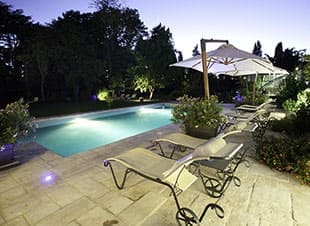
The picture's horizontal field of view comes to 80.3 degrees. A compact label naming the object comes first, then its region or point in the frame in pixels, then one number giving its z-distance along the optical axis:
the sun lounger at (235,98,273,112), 6.45
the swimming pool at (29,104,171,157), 5.98
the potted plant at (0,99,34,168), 3.19
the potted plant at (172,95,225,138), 3.89
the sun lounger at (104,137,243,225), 1.89
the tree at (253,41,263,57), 27.41
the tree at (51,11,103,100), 12.65
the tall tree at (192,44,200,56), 27.57
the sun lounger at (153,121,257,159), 3.07
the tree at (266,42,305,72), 15.86
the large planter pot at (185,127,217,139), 3.90
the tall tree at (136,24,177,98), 15.51
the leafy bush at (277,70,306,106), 9.00
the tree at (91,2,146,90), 15.80
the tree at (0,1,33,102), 13.23
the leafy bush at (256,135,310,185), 2.67
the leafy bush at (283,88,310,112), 6.74
